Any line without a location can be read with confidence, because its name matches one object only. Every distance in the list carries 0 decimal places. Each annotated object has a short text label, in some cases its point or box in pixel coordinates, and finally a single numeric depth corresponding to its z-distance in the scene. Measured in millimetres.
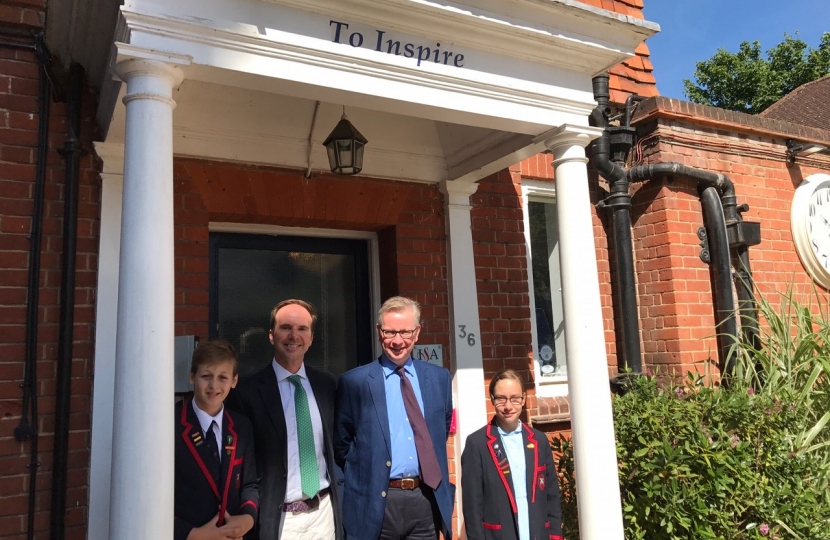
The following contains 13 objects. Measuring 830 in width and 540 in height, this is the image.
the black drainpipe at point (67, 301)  3441
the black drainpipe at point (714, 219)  5535
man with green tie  2932
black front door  4480
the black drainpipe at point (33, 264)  3408
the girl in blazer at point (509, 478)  3363
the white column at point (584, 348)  3680
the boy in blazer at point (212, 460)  2756
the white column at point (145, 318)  2545
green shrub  4047
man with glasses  3064
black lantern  4176
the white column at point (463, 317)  4789
